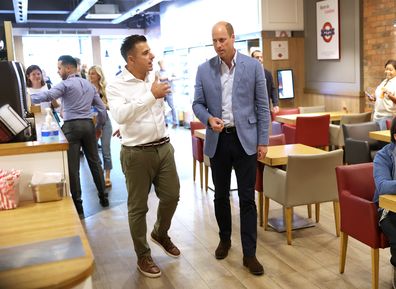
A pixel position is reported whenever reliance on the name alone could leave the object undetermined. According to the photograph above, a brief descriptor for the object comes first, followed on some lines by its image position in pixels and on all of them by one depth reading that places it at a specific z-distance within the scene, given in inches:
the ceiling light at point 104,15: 508.7
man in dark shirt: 248.4
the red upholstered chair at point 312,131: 246.1
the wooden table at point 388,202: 100.1
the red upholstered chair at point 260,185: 171.5
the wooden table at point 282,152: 159.2
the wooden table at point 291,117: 264.4
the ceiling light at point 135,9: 422.3
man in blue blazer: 129.9
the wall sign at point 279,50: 336.2
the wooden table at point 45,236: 59.5
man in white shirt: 126.3
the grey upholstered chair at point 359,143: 200.2
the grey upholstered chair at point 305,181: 150.2
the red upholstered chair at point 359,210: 115.3
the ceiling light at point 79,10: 419.1
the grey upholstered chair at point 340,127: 253.3
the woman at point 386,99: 231.0
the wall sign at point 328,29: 304.5
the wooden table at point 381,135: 195.3
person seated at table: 109.1
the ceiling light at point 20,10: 414.8
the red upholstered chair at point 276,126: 268.4
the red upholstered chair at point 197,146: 228.8
